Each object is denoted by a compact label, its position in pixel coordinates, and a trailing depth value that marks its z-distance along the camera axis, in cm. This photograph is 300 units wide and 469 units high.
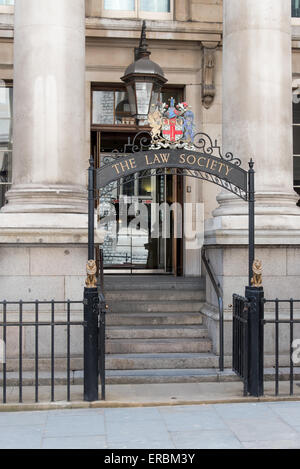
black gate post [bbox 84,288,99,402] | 730
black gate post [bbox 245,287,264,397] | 752
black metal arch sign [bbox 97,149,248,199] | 774
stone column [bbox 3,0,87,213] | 904
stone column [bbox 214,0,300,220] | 946
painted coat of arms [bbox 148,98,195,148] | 822
